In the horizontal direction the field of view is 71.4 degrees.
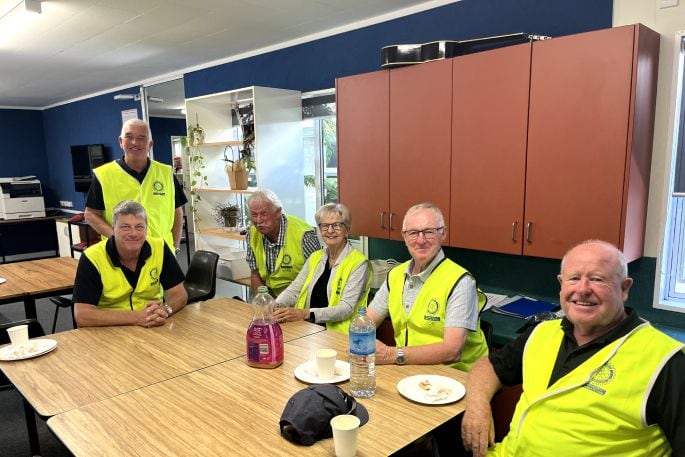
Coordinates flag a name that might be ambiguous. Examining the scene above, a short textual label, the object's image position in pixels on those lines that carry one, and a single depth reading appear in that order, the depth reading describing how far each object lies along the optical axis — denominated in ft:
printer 25.63
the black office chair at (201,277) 11.26
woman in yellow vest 7.98
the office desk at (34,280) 10.23
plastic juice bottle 5.83
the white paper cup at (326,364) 5.46
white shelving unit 13.16
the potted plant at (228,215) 15.28
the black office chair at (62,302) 10.30
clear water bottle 5.20
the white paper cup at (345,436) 3.94
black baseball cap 4.27
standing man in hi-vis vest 10.34
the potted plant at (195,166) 15.37
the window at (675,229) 7.58
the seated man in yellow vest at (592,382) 4.05
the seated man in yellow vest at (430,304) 6.09
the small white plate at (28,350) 6.25
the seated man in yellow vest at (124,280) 7.53
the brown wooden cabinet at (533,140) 6.97
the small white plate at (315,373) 5.45
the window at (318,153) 13.88
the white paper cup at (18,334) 6.45
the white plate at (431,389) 4.99
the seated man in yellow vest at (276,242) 9.87
